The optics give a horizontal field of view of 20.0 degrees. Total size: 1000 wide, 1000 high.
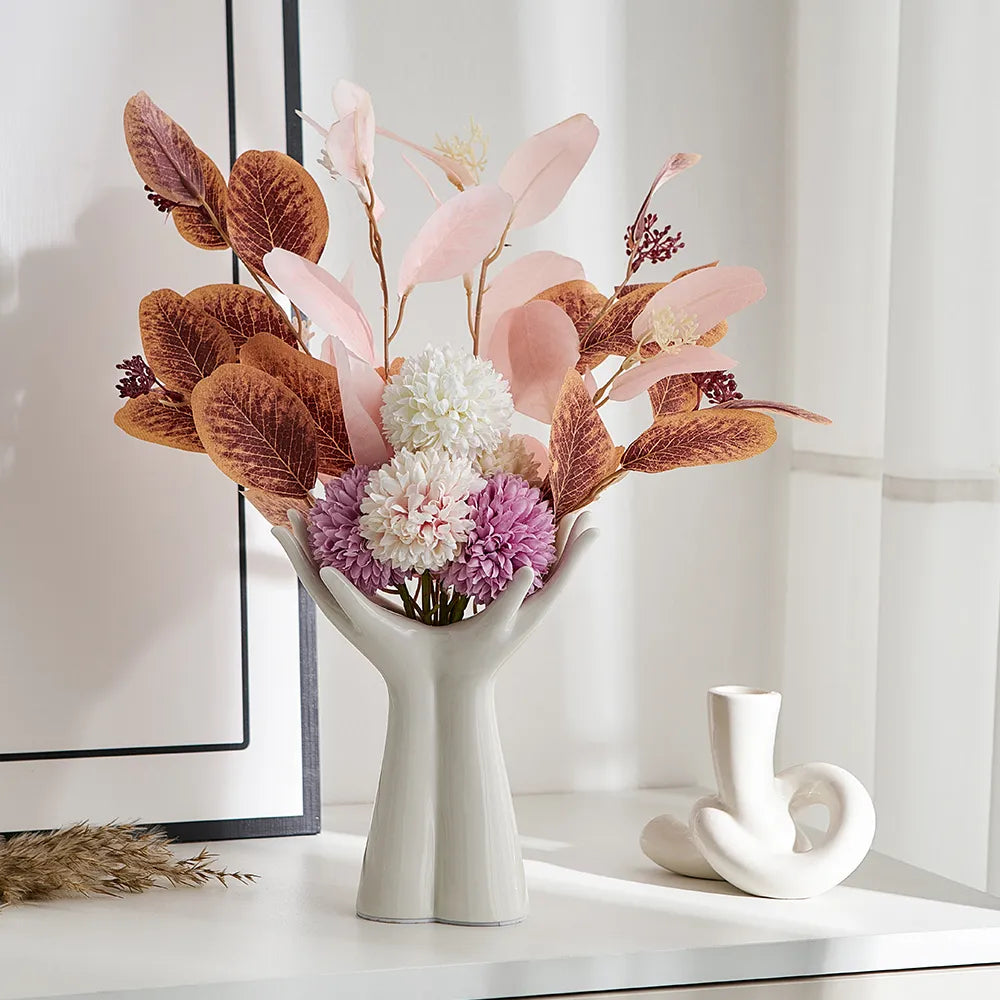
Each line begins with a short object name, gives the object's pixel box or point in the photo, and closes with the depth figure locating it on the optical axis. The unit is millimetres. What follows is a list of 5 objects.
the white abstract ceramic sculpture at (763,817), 1522
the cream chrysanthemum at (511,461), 1463
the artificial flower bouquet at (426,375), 1432
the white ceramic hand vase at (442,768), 1473
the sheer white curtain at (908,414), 1600
